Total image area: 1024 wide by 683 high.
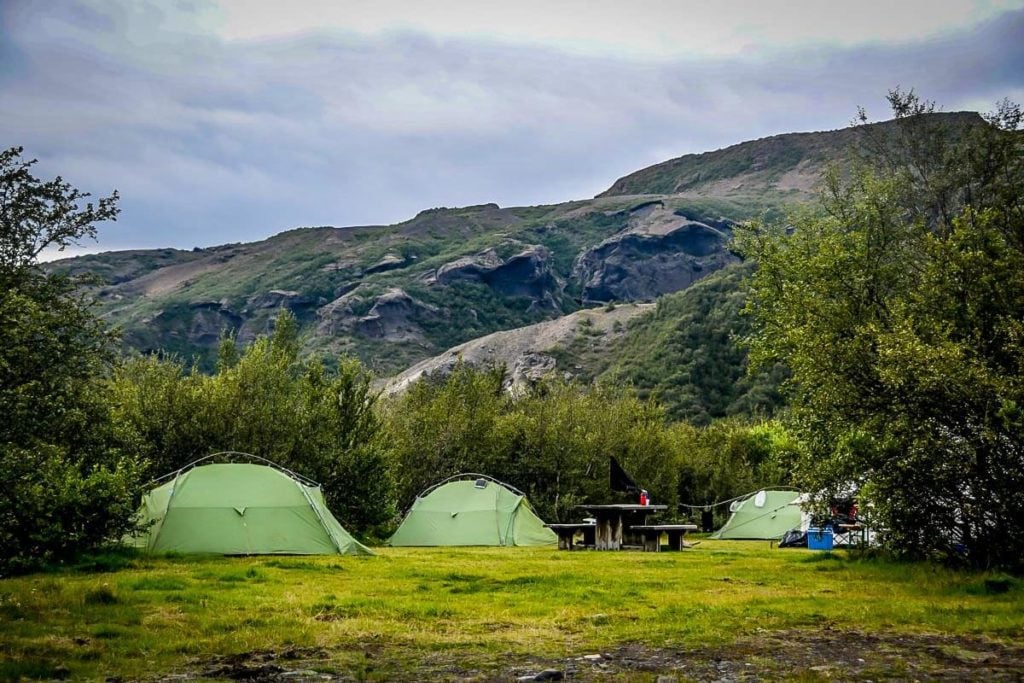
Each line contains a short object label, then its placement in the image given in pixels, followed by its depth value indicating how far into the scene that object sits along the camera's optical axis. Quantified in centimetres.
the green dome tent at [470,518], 3538
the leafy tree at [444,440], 4709
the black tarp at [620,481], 3266
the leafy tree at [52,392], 1755
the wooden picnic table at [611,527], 3142
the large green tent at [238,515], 2452
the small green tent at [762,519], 4294
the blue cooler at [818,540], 3256
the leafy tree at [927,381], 1686
